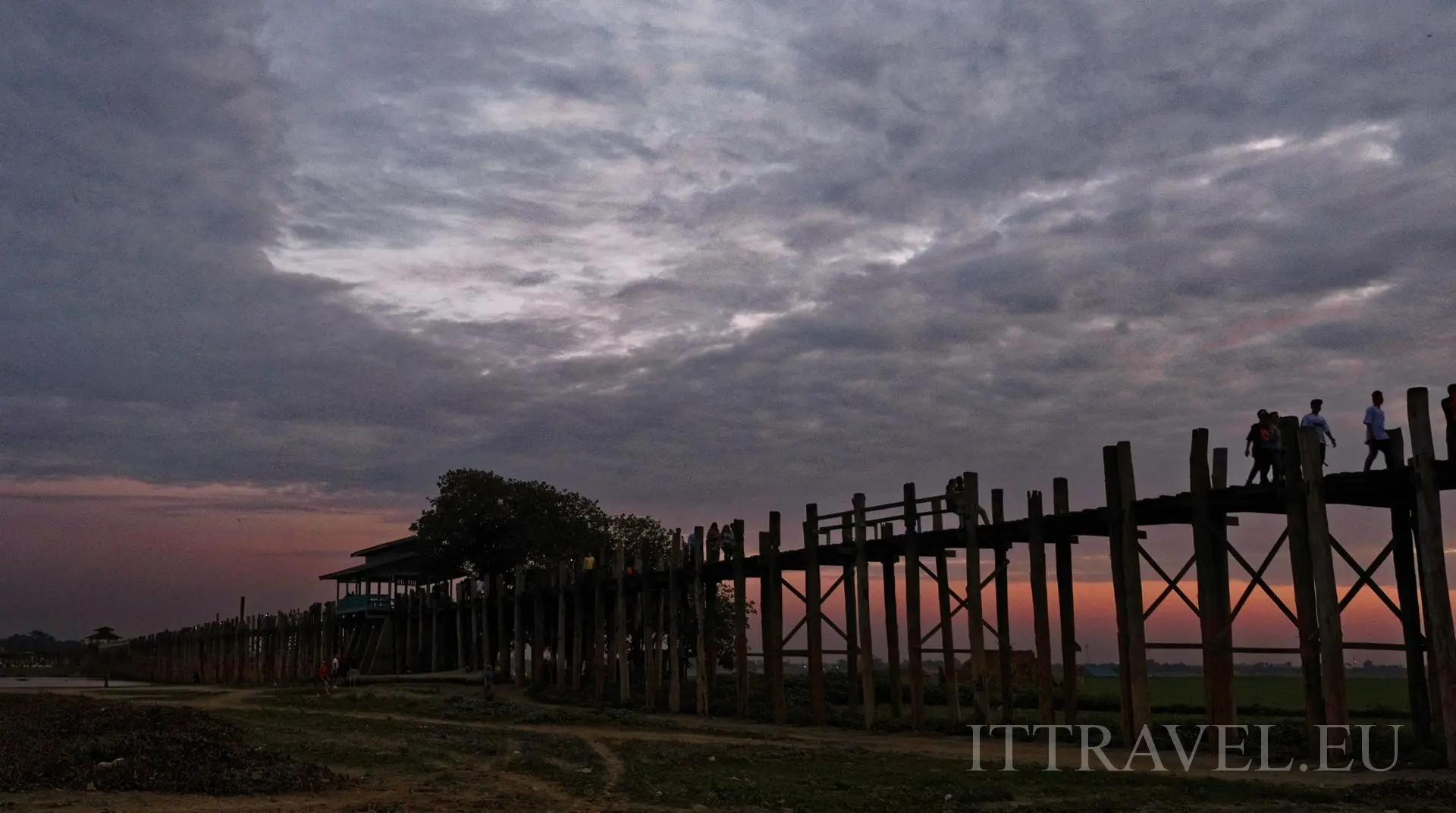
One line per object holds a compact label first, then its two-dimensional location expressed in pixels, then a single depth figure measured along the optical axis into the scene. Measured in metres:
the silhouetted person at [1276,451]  18.67
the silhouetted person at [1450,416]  17.02
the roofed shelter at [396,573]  61.45
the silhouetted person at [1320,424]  18.58
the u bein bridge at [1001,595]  17.66
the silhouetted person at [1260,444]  19.38
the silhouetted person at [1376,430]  18.28
